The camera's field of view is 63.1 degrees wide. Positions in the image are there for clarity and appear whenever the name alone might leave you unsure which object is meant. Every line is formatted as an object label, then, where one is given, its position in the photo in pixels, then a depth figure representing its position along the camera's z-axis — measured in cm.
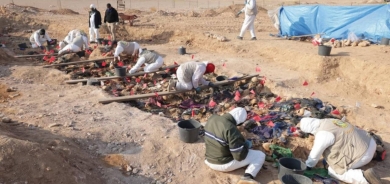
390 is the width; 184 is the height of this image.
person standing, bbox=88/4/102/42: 1220
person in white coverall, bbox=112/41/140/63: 916
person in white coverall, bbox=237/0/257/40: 1130
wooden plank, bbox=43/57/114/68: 945
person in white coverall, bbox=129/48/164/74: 850
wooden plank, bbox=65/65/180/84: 793
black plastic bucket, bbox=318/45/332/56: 866
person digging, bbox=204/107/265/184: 384
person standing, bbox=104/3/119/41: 1205
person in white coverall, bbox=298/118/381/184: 404
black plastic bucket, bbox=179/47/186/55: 1071
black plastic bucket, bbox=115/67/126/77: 816
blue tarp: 955
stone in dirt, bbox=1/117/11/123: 514
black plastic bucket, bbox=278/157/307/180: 400
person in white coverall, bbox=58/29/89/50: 1104
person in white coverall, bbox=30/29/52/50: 1160
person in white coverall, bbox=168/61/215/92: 689
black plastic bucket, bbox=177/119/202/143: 474
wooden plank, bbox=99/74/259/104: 649
